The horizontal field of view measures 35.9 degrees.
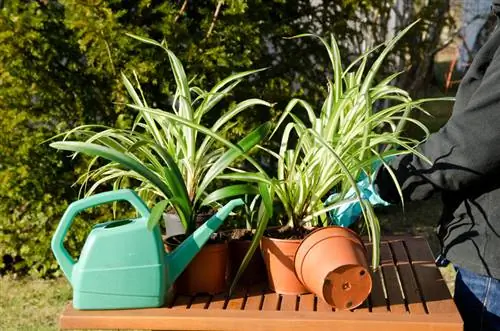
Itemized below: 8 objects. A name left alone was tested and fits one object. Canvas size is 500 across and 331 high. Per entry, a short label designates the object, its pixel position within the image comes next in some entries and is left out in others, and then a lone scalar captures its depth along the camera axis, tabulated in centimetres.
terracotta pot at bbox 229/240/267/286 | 202
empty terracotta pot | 177
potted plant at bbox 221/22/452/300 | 192
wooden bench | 171
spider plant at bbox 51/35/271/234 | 190
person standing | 176
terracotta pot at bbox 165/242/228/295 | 192
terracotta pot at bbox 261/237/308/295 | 192
